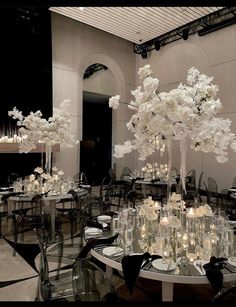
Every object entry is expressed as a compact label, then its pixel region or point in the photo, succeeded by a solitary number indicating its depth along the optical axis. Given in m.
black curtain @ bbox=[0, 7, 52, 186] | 7.65
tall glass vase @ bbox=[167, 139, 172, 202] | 2.55
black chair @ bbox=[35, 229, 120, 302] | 1.95
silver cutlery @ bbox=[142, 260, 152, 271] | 2.01
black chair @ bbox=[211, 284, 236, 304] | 1.66
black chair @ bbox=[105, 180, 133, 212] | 6.63
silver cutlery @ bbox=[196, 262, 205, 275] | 1.94
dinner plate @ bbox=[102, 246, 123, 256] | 2.25
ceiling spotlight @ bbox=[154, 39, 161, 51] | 9.95
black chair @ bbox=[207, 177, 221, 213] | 5.81
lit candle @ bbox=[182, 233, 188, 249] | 2.33
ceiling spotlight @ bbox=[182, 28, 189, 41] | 8.76
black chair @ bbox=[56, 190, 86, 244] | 4.79
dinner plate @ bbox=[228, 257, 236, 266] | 2.05
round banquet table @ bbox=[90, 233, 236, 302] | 1.90
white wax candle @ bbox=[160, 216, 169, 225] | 2.28
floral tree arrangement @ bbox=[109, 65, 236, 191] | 2.28
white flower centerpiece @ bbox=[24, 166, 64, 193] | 5.15
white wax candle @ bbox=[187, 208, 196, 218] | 2.41
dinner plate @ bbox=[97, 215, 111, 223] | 3.23
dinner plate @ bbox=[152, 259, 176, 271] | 2.00
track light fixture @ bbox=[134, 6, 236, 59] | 7.94
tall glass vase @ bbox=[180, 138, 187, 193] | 2.51
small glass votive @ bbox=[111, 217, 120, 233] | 2.72
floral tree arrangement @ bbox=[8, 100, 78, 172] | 5.29
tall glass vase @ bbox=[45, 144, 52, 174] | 5.56
